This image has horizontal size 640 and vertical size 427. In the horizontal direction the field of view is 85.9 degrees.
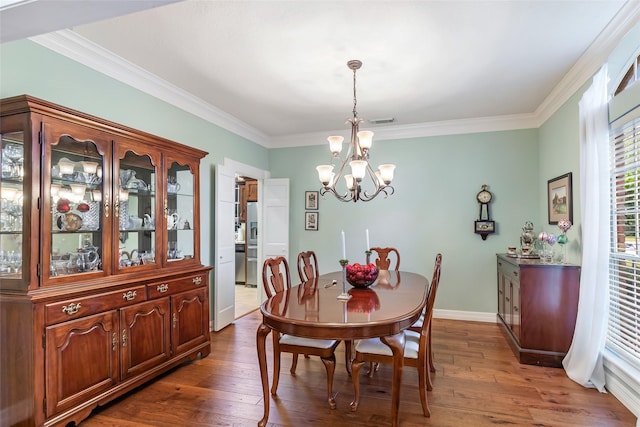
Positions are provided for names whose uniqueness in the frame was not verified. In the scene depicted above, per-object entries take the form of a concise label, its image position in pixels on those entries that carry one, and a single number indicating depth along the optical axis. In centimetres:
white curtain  261
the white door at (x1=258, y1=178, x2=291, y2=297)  529
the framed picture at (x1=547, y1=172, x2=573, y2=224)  336
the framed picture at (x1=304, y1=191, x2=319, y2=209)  528
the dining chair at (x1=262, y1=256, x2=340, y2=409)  231
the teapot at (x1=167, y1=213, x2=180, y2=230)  310
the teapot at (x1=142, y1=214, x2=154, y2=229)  286
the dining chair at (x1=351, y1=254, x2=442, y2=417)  222
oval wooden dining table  185
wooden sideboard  306
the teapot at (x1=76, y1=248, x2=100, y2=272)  234
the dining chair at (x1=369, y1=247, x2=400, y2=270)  421
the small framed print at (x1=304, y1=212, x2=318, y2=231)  528
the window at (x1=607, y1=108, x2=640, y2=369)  242
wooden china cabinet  200
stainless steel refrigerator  706
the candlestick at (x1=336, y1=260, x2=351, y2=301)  240
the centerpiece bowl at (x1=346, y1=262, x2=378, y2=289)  279
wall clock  446
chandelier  279
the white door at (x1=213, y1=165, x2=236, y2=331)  418
